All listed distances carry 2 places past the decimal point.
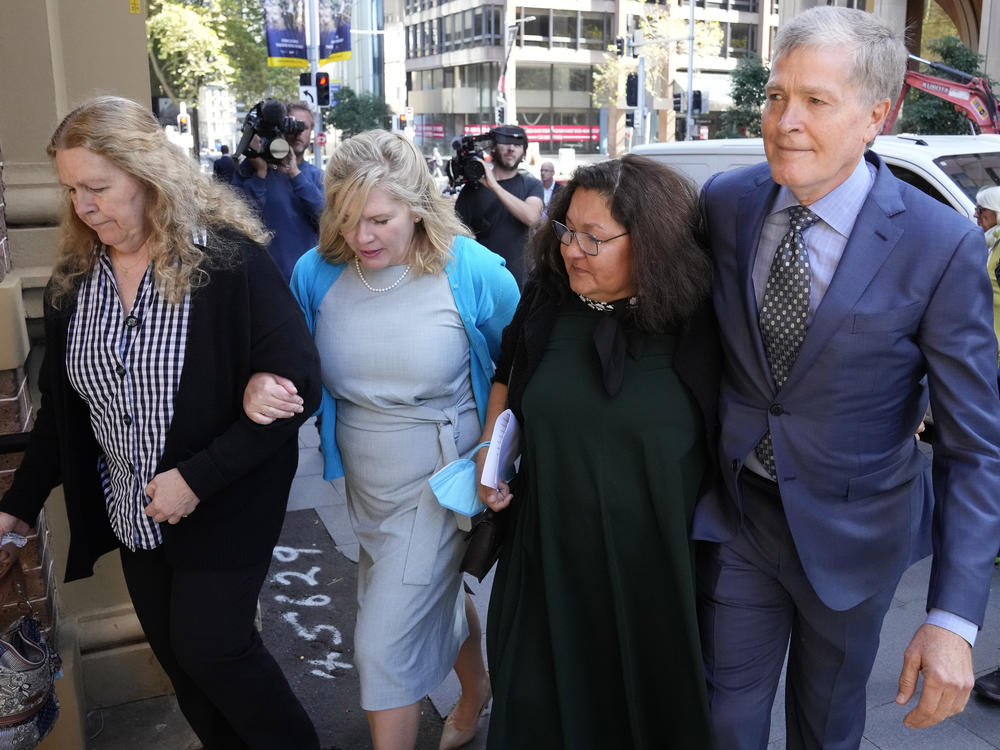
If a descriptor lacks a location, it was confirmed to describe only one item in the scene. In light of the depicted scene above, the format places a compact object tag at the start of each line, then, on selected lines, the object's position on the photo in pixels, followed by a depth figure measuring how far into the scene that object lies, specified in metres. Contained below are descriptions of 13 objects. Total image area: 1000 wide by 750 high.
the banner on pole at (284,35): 20.20
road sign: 18.97
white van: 6.92
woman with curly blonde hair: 2.41
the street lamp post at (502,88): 47.52
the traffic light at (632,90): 30.36
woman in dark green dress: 2.36
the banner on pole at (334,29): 21.61
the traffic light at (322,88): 19.44
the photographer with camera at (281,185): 6.25
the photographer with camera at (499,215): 7.03
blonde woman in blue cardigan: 2.80
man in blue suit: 2.01
